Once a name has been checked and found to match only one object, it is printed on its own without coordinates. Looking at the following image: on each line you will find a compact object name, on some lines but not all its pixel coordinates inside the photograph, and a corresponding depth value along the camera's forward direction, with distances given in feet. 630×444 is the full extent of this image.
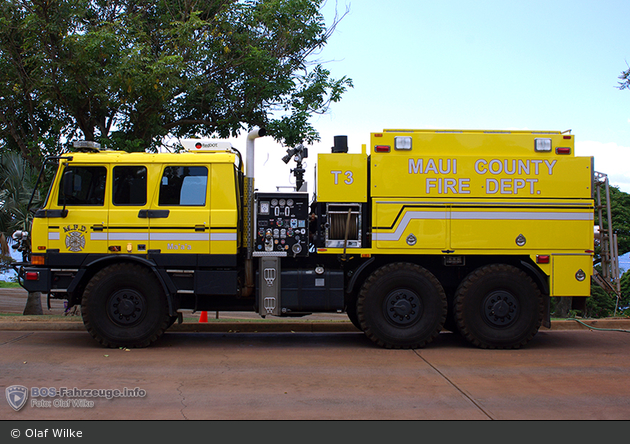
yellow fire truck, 26.86
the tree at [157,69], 37.01
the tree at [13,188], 46.82
